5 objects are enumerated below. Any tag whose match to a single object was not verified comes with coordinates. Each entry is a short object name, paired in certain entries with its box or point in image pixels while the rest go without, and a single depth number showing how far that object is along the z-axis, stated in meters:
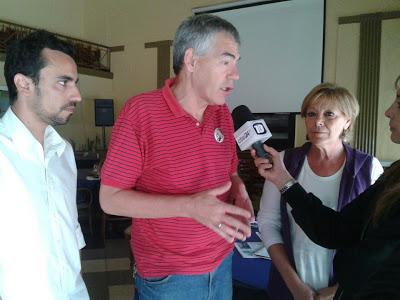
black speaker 7.66
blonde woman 1.29
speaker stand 8.23
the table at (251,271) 1.71
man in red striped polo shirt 0.97
